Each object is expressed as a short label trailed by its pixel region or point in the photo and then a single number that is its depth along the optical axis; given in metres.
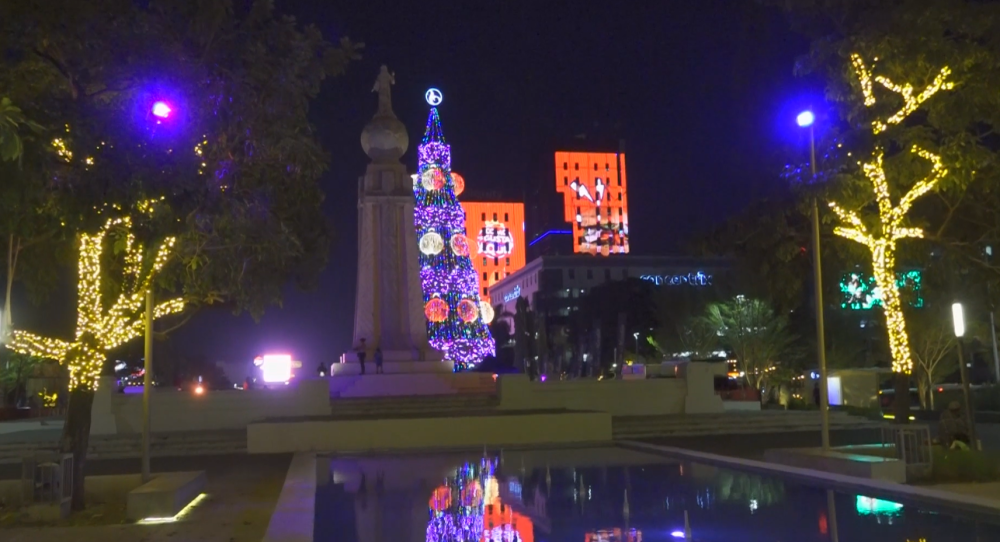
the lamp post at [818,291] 17.42
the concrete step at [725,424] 28.38
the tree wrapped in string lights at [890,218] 17.69
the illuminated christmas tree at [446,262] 58.03
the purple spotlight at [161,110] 12.74
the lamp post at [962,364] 17.02
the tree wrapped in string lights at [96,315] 14.39
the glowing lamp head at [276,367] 50.28
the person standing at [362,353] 36.62
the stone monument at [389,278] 37.84
